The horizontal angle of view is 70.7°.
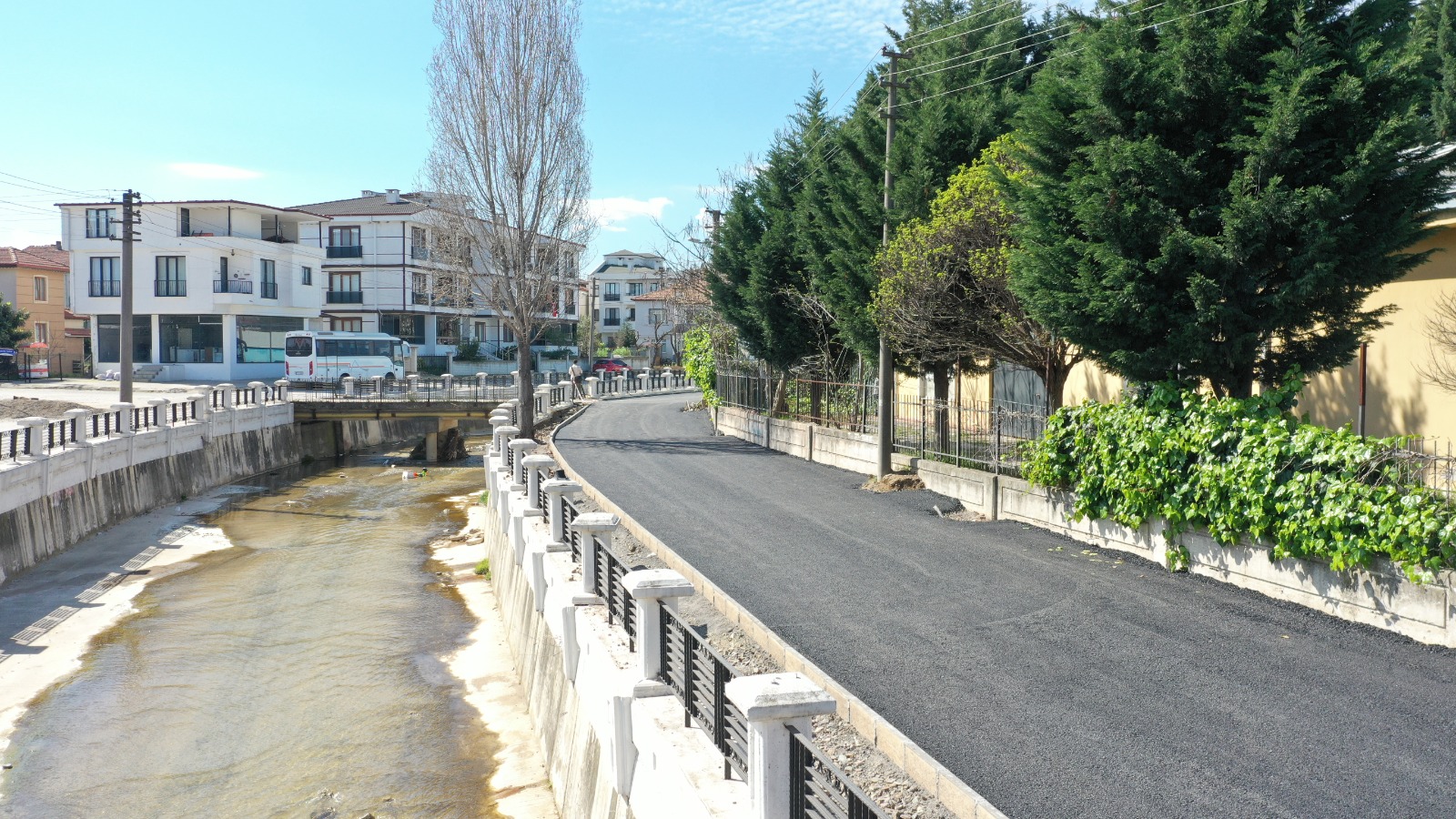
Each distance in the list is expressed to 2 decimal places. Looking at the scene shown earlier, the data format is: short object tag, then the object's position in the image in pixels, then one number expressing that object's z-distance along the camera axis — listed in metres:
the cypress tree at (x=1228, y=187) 10.43
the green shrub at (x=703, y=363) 31.89
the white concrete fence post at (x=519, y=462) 16.72
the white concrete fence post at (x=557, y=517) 12.12
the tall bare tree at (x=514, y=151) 30.06
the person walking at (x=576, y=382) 46.34
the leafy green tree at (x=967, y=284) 15.43
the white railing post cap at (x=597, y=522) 9.52
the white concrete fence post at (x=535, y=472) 13.81
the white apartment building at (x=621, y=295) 94.06
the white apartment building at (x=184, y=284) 50.50
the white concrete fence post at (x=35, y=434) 20.28
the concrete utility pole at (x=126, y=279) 29.61
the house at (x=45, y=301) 57.22
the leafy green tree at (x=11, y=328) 49.94
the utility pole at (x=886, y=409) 17.67
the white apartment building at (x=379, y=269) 61.38
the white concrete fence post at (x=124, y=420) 25.72
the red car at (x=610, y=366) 65.97
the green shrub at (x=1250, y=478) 8.51
